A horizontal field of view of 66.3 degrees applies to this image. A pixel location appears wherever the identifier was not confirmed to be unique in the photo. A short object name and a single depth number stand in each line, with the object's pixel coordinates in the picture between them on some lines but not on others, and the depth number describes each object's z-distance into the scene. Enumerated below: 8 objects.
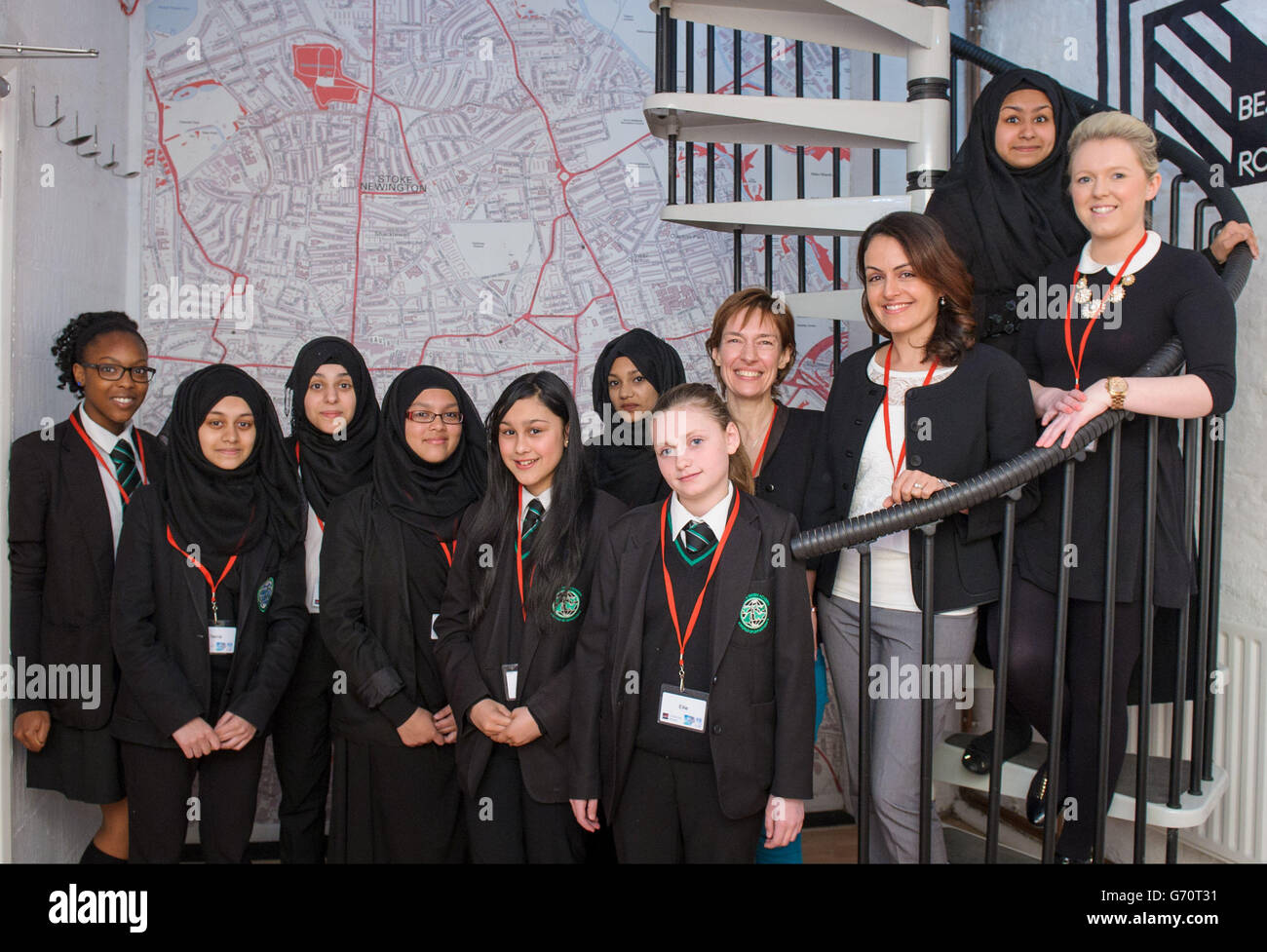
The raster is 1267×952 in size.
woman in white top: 2.03
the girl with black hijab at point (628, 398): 2.65
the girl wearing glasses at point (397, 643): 2.37
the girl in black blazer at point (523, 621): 2.18
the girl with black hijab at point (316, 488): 2.62
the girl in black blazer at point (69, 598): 2.46
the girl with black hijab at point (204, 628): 2.33
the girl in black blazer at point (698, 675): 1.94
